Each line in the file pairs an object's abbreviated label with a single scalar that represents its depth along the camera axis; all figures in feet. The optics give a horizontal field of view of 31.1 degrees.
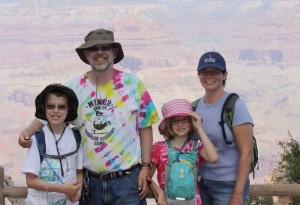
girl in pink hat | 10.92
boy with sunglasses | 10.36
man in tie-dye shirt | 10.78
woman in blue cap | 10.63
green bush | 36.94
